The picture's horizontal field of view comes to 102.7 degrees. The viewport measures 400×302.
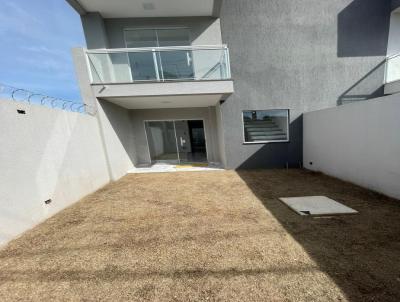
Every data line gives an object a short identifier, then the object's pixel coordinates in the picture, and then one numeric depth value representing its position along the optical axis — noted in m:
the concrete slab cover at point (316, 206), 2.94
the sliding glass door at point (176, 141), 8.12
